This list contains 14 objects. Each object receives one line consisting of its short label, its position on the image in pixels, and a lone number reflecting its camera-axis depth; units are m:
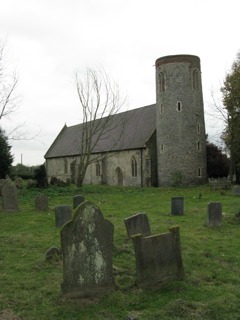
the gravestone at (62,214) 11.13
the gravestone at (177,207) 13.66
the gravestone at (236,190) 20.02
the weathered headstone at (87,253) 5.59
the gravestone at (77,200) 13.95
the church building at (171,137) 31.17
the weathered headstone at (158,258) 5.90
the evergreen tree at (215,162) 36.81
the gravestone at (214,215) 11.18
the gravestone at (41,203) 15.42
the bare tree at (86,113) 29.30
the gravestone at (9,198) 15.05
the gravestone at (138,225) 8.87
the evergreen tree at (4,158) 30.86
